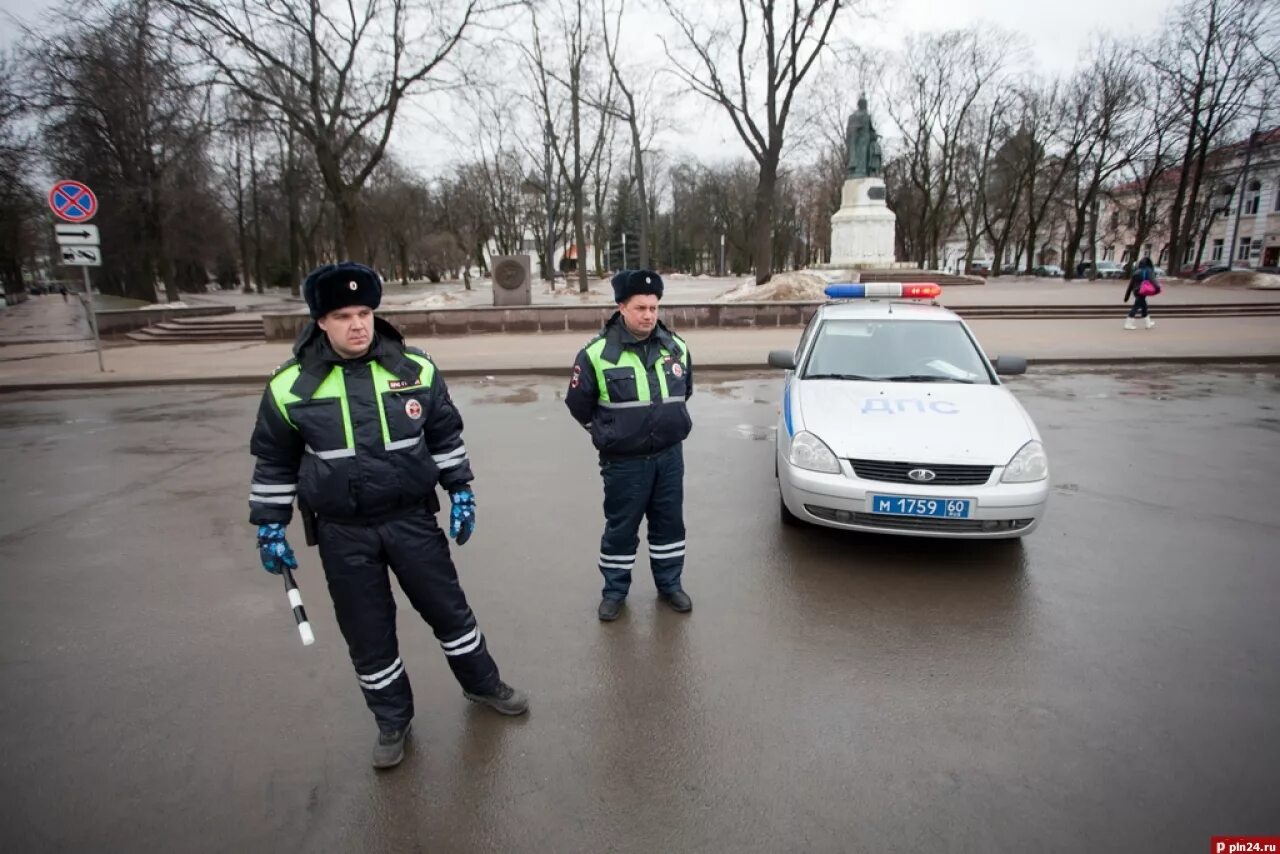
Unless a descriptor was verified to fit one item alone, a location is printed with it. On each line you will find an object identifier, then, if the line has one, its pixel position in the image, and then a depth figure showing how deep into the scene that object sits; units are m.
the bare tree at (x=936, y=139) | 41.34
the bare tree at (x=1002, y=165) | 41.81
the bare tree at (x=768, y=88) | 22.25
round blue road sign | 11.28
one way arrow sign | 11.27
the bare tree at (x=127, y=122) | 17.92
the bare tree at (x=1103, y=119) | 35.62
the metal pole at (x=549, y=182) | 31.65
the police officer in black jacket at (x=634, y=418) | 3.40
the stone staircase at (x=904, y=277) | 28.36
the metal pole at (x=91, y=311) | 12.69
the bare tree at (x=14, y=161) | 19.75
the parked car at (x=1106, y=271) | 45.43
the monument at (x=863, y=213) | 30.83
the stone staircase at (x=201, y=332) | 19.02
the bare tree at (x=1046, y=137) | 38.91
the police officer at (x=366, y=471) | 2.37
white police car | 3.89
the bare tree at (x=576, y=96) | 27.88
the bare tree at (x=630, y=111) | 27.62
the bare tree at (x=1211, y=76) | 29.03
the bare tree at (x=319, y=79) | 18.20
